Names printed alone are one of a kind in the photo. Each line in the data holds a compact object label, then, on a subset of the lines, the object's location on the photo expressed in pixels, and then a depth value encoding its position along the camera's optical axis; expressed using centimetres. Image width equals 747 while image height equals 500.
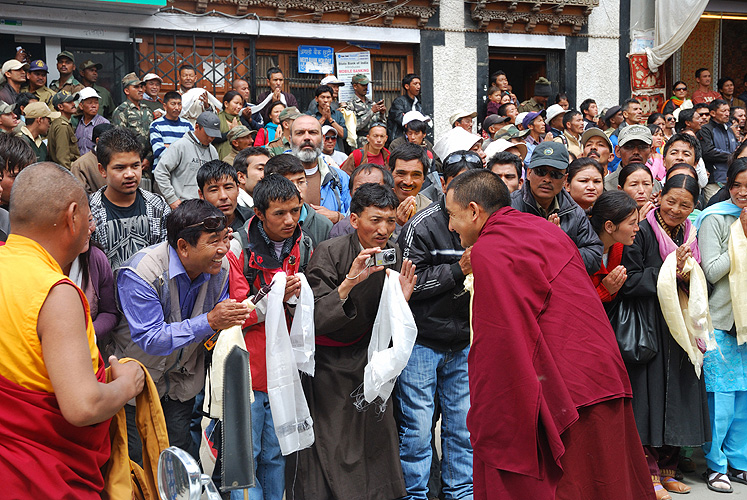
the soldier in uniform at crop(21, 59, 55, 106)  870
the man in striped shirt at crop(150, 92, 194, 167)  732
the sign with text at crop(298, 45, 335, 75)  1134
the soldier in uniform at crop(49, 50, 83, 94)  909
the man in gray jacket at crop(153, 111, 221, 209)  622
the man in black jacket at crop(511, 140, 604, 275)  439
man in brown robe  377
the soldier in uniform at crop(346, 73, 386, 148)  941
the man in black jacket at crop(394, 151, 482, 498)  401
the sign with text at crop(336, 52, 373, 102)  1152
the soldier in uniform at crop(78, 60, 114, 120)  925
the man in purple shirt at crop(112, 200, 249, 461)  326
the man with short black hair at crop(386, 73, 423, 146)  1006
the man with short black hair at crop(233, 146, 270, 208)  542
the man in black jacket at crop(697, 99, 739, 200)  880
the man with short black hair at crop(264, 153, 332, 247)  436
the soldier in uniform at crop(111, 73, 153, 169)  811
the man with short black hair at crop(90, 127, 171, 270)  392
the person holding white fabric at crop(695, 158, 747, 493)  483
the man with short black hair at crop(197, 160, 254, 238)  452
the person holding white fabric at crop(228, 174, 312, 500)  360
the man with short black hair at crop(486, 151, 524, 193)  517
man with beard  562
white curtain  1303
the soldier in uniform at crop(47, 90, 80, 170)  750
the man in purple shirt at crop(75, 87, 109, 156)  778
